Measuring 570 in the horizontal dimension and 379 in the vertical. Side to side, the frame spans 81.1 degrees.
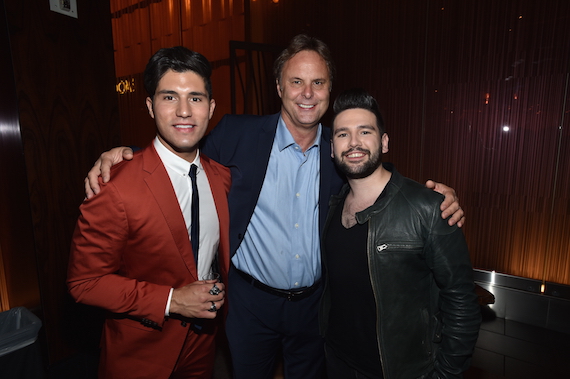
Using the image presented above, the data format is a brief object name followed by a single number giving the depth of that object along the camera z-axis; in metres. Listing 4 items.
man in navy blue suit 1.88
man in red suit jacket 1.26
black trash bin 2.01
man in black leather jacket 1.39
